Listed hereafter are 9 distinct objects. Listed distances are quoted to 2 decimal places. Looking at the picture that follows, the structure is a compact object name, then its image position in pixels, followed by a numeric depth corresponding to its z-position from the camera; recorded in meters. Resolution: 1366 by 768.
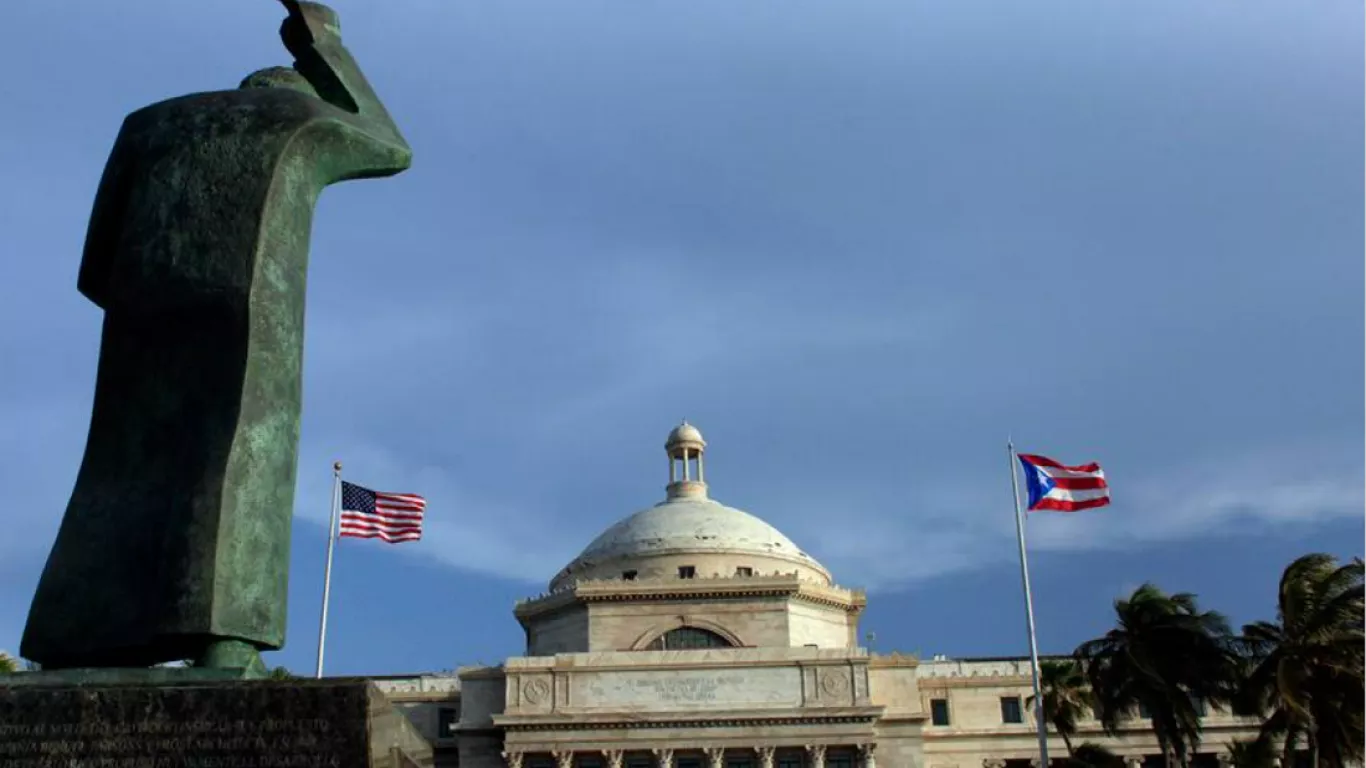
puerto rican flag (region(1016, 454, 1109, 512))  41.66
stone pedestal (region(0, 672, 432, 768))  7.13
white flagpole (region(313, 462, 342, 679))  42.00
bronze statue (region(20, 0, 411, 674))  7.89
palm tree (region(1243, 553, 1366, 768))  33.25
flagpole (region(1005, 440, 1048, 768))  44.97
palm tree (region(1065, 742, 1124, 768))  47.19
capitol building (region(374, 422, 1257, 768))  55.97
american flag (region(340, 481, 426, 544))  41.57
